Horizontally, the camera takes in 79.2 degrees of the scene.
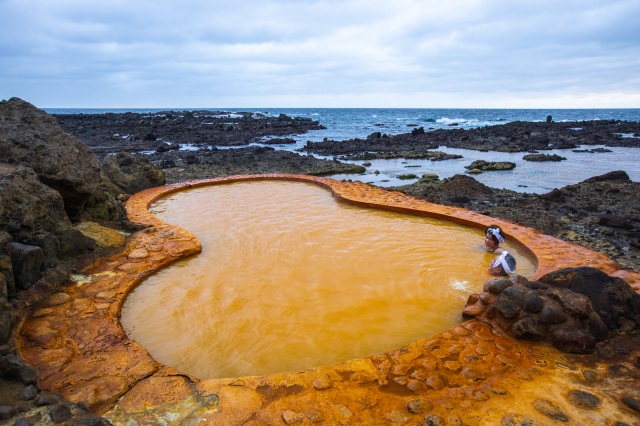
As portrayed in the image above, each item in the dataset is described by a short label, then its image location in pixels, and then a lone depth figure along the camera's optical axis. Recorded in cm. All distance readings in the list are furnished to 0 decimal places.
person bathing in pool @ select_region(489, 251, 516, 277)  476
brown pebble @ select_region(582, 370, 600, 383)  287
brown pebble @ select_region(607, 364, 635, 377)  291
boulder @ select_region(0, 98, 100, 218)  537
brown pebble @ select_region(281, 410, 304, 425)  249
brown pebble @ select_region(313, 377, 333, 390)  281
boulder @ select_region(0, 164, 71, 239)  425
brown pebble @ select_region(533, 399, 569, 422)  251
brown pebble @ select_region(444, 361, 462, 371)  303
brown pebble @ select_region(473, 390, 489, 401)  268
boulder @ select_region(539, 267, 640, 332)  346
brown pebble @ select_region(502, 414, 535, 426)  245
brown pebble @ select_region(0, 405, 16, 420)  202
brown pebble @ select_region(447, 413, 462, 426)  245
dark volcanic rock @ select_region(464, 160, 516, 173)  1382
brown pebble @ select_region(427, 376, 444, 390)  283
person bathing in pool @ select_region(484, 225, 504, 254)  545
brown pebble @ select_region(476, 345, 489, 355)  322
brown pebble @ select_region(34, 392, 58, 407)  220
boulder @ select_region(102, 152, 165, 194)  939
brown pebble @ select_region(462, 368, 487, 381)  292
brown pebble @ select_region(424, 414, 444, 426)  245
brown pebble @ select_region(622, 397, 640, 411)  254
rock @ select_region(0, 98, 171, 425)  226
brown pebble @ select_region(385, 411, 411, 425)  249
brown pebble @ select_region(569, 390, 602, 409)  261
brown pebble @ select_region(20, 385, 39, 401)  223
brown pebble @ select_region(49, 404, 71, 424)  209
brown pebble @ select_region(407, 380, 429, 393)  280
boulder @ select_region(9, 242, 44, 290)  385
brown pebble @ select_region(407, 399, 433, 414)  257
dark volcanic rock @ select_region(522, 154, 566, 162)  1629
